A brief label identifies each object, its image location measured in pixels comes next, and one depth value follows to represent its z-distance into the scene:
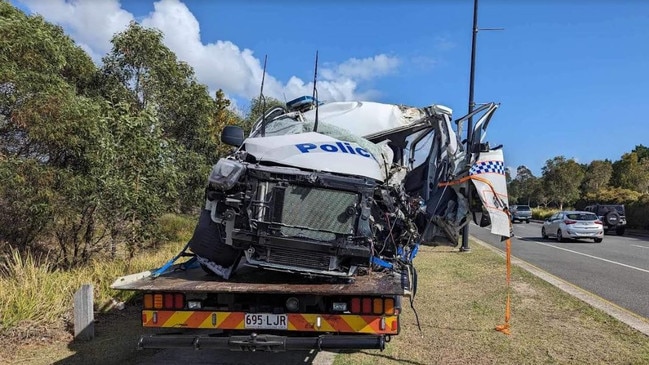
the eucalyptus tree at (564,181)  54.84
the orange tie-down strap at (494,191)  5.95
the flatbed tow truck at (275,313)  4.27
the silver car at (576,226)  22.28
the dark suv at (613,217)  29.90
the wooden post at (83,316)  5.93
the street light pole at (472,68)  14.92
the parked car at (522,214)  47.81
